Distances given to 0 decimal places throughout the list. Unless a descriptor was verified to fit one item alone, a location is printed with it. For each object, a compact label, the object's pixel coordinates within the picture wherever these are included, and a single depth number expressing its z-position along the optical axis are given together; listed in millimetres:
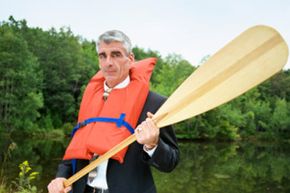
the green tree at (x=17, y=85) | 29156
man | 2221
